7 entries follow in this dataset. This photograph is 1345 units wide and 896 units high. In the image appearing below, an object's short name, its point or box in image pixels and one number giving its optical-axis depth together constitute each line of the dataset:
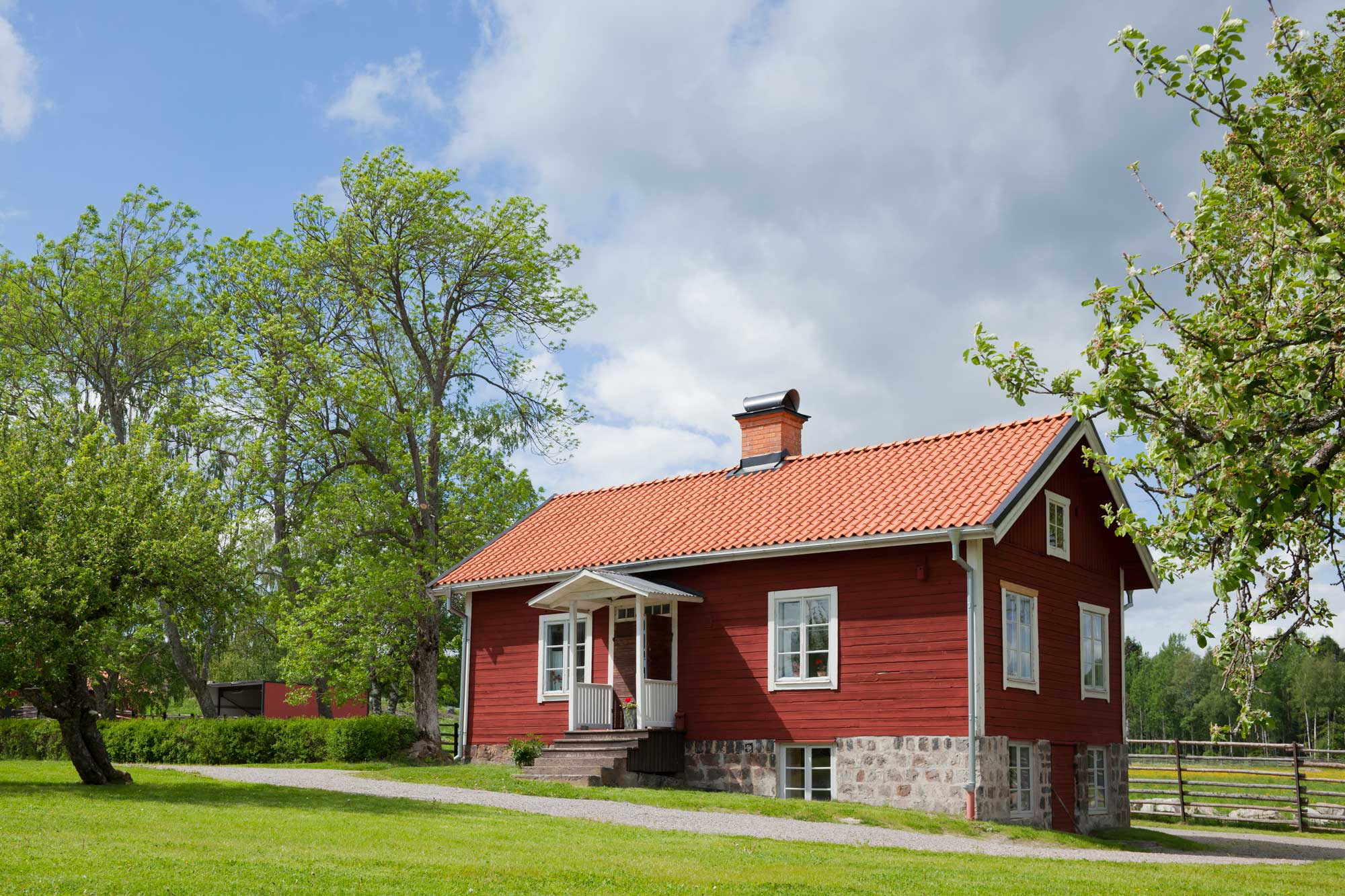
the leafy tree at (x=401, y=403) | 28.67
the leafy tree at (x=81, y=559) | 15.99
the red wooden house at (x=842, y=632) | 18.20
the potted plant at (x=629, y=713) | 20.69
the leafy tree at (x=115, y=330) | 33.69
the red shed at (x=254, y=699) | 37.94
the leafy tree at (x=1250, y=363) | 7.60
